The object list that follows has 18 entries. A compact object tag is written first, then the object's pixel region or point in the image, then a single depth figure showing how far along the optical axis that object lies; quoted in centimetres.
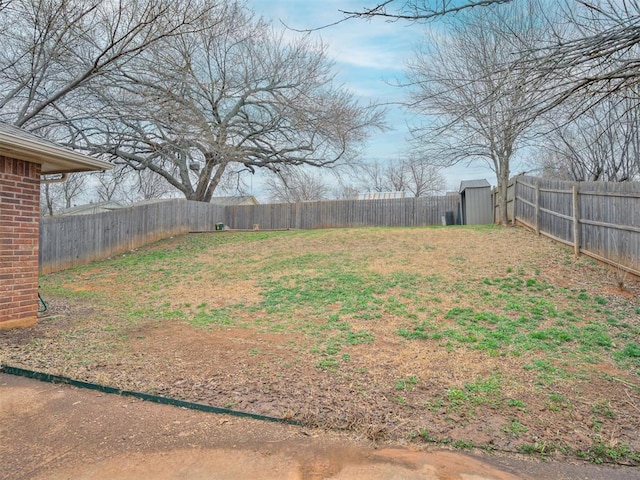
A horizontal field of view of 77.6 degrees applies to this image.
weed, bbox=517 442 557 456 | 244
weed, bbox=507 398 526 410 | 306
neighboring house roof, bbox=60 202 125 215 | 2697
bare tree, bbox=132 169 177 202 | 1662
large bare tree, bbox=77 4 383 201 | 1118
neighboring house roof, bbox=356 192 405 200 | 2205
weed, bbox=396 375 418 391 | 337
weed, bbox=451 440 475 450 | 247
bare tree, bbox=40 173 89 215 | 3098
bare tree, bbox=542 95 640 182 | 1243
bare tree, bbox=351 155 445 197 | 4016
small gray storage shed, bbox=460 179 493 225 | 1559
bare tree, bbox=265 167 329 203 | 1784
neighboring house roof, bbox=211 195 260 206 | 2923
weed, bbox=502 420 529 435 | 267
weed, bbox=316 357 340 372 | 381
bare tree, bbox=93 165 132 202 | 1605
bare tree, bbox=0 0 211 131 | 727
